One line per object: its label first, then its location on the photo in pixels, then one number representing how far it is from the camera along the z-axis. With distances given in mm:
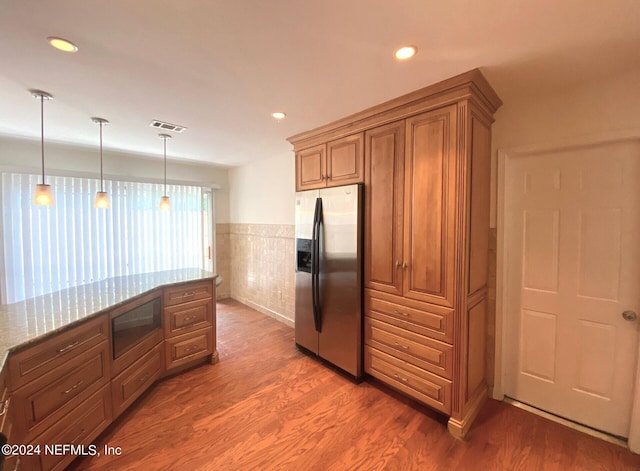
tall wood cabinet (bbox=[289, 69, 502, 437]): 1898
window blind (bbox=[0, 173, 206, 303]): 3240
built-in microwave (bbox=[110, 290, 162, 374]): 2008
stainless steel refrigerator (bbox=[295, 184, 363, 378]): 2496
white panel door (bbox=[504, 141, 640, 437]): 1853
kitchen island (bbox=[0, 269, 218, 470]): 1390
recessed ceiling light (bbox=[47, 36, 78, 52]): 1441
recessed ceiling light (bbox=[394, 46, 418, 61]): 1511
